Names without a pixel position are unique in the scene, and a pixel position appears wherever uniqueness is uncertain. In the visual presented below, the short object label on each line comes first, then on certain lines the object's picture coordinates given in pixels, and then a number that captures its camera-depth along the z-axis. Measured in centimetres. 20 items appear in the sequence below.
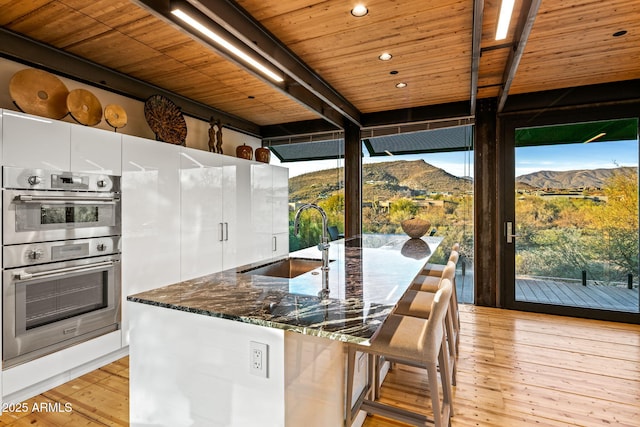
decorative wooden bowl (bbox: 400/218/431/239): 368
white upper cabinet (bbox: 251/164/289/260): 471
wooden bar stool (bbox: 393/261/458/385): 234
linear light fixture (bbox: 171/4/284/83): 196
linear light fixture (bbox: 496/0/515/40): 203
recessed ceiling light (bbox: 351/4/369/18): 230
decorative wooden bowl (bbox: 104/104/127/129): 313
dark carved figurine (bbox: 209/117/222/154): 443
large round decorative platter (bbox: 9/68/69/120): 252
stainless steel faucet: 214
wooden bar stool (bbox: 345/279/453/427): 165
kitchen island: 123
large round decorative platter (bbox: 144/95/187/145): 357
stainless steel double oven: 228
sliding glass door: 394
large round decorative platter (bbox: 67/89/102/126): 279
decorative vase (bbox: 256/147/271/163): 509
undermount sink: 241
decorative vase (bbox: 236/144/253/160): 482
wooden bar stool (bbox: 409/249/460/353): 290
